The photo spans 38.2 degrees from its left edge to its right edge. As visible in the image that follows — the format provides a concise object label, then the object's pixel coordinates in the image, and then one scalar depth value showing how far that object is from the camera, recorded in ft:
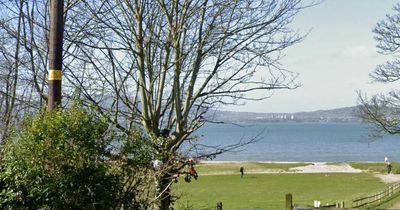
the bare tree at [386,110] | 80.69
